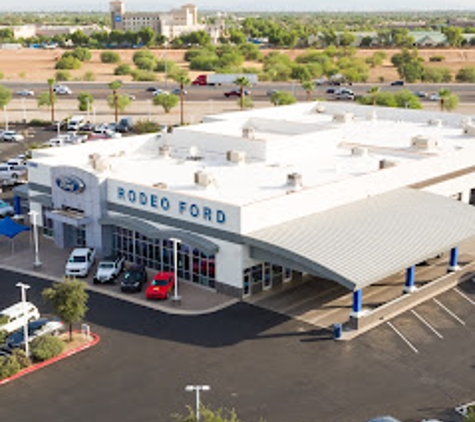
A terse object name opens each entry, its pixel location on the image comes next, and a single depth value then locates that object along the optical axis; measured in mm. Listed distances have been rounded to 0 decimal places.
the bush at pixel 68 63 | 180000
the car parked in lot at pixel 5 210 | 59841
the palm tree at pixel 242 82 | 102244
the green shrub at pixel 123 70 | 171500
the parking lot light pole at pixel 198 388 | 26036
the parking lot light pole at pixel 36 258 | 47031
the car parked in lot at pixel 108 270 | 45344
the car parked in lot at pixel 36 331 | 37000
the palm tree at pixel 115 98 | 104938
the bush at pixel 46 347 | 35550
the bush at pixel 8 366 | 33844
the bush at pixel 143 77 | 159875
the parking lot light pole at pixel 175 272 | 42062
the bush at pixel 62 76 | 158000
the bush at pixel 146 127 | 96500
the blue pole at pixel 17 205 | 59125
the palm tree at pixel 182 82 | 103875
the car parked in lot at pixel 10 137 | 93812
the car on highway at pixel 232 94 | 129625
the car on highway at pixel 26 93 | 132125
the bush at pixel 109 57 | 196375
